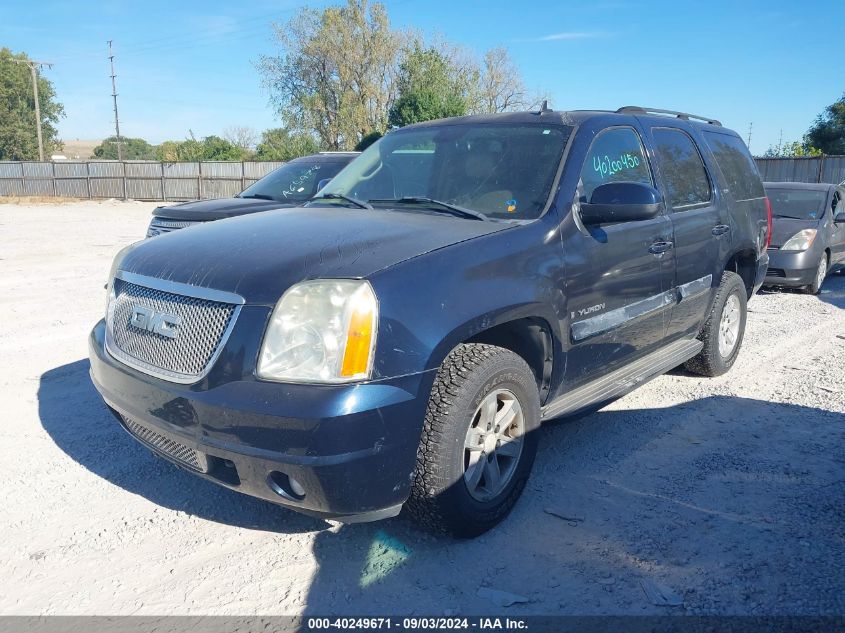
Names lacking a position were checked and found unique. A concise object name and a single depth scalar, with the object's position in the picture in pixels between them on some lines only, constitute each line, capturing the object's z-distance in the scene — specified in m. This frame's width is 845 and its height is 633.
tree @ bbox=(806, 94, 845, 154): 33.62
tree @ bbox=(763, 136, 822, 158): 33.59
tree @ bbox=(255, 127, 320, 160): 46.38
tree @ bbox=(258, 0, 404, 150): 43.38
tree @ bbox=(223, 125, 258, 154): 69.56
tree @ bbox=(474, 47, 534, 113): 51.00
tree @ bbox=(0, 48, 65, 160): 62.34
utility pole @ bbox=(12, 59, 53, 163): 47.59
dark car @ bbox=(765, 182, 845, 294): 9.55
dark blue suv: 2.71
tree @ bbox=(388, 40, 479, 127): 36.53
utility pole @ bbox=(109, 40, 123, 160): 55.88
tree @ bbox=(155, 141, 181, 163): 62.72
